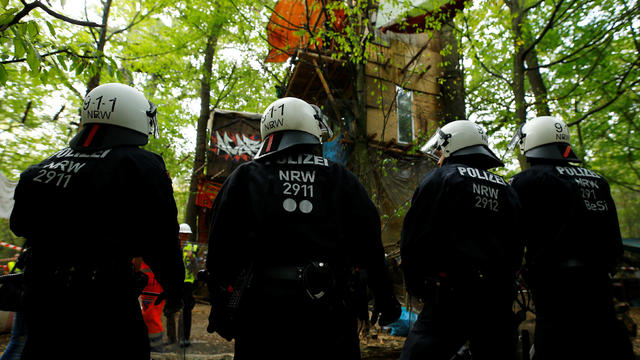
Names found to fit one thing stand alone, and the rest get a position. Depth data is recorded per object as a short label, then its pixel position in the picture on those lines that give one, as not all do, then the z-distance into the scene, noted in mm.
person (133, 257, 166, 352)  5734
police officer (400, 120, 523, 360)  2572
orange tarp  11812
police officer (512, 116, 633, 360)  2891
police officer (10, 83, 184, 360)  1853
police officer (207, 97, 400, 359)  1972
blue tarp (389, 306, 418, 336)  5727
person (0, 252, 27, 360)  2613
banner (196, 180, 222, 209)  13039
